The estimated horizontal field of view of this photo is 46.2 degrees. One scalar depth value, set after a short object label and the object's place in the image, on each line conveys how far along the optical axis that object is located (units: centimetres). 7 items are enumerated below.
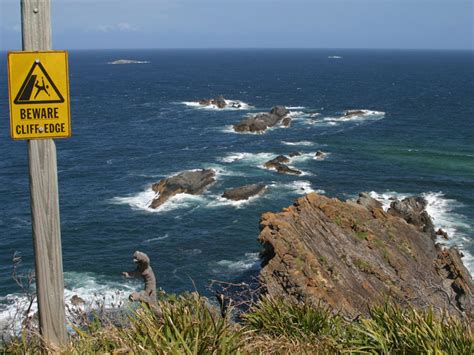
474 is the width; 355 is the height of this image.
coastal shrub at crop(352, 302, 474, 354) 696
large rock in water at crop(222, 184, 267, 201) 4844
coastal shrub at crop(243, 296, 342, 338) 841
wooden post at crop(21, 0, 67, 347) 518
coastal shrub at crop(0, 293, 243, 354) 619
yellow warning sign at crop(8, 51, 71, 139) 517
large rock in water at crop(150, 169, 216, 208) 5006
